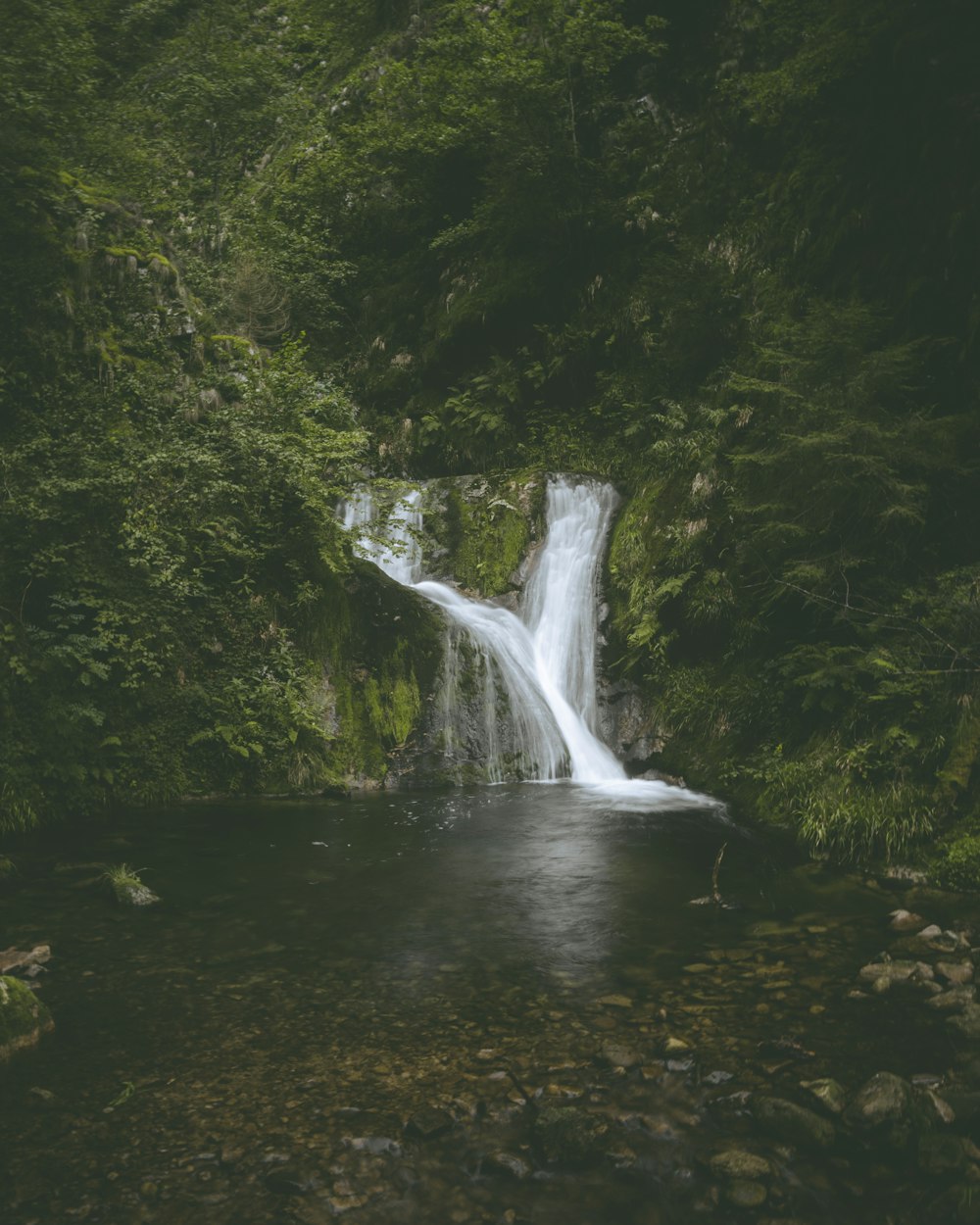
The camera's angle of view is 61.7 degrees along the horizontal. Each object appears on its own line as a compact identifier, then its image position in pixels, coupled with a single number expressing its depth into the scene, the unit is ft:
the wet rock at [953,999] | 16.39
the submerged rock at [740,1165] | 11.91
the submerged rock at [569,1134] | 12.41
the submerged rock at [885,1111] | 12.57
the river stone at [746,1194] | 11.41
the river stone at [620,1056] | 14.78
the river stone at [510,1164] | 12.04
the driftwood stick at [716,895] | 22.84
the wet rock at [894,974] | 17.52
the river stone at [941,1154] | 11.89
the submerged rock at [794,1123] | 12.49
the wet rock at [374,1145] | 12.51
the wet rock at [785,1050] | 14.85
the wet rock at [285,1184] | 11.60
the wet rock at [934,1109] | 12.84
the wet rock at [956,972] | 17.40
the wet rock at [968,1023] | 15.31
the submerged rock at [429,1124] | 12.87
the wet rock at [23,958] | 18.47
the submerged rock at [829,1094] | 13.23
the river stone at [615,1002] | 17.02
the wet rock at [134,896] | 23.21
